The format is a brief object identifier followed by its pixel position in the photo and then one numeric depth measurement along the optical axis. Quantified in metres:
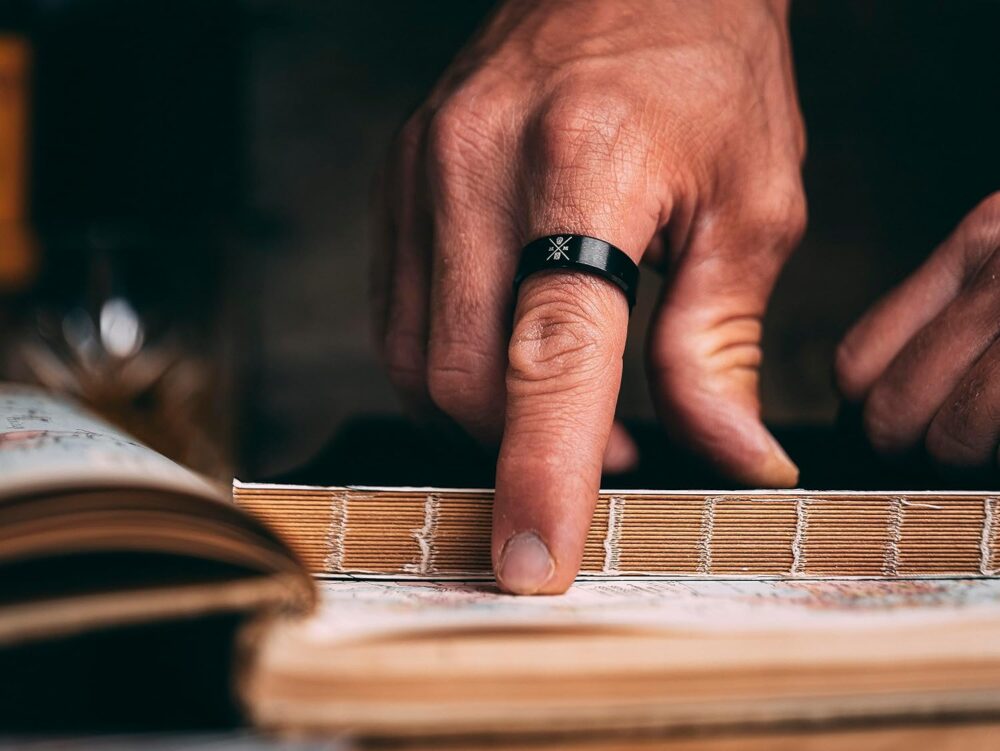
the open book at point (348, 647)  0.25
